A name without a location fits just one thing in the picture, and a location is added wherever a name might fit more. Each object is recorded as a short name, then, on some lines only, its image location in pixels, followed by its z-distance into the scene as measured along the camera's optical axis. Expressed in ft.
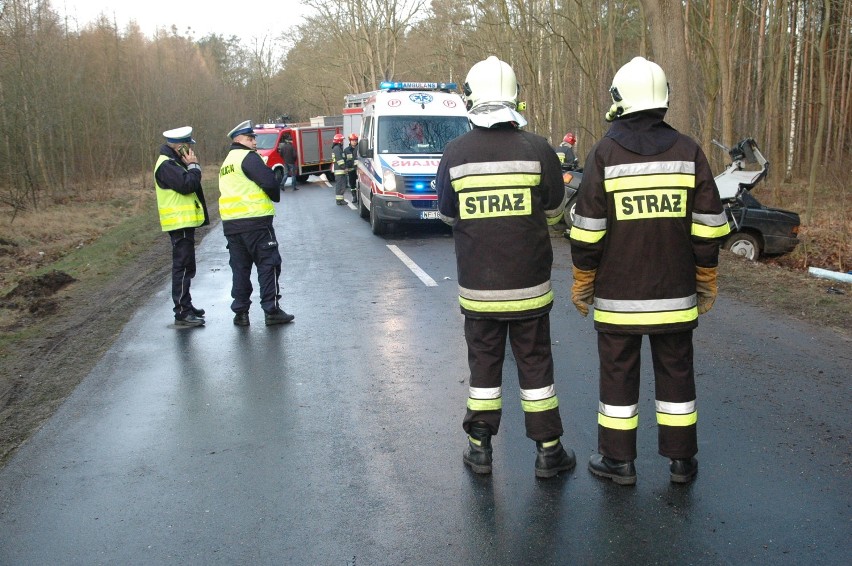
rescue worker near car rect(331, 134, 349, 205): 75.10
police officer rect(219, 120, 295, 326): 26.00
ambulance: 47.88
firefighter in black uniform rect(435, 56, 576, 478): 13.37
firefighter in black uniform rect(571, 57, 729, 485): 12.56
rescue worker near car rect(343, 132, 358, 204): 72.69
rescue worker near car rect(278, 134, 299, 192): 95.09
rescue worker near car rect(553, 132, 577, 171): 47.82
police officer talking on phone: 26.27
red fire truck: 102.47
